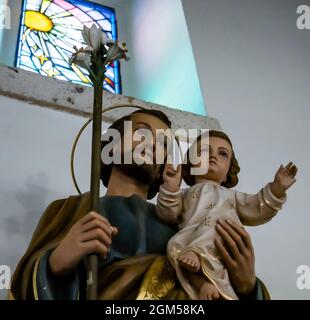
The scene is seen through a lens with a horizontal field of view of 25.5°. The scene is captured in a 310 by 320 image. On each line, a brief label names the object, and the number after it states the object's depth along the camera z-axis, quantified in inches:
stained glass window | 137.9
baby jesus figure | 63.8
